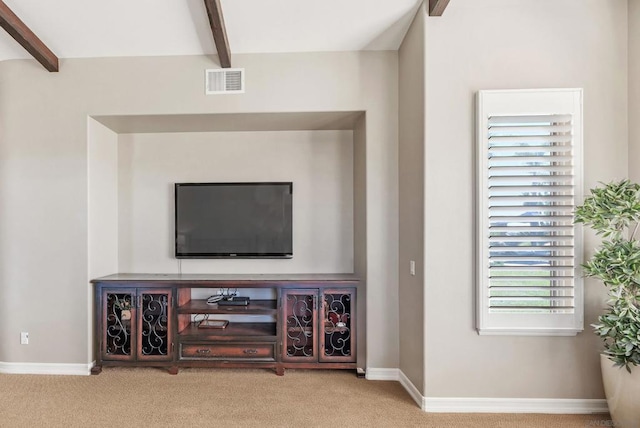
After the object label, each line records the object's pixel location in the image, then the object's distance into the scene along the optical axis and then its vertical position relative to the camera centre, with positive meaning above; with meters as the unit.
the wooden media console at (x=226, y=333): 3.25 -1.05
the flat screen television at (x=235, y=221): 3.66 -0.07
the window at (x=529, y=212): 2.56 +0.01
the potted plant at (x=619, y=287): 2.21 -0.47
